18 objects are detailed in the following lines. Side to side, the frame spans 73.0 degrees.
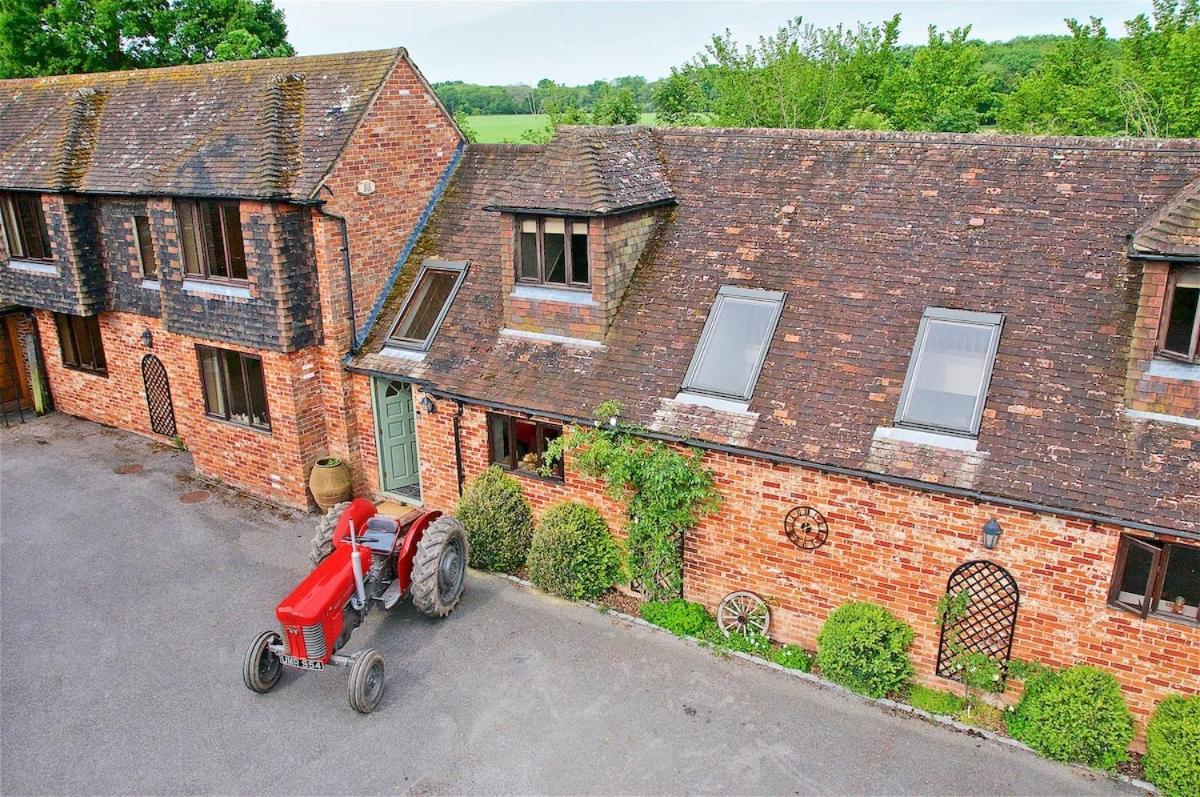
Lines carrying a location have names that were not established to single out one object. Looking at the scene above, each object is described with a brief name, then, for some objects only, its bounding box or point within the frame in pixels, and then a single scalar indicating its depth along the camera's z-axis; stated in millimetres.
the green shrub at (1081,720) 8328
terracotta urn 13945
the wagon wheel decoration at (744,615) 10383
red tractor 9102
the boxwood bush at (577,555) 11258
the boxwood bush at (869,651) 9359
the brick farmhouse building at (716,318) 8625
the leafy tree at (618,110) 37406
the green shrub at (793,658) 9984
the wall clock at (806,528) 9734
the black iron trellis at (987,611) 8906
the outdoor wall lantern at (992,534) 8670
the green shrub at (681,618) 10664
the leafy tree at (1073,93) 28656
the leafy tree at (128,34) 29328
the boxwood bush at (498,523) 12008
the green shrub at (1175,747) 7832
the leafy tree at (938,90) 36094
